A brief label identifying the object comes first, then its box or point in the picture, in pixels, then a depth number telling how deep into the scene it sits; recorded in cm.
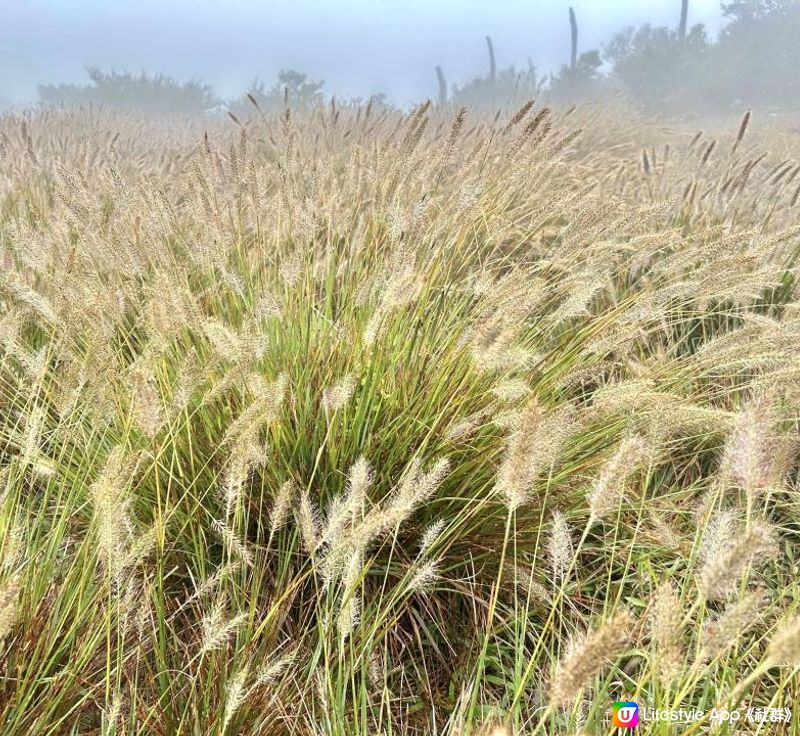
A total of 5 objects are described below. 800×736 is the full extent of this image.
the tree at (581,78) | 2717
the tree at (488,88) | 2850
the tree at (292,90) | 2457
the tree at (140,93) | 2794
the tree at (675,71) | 2770
